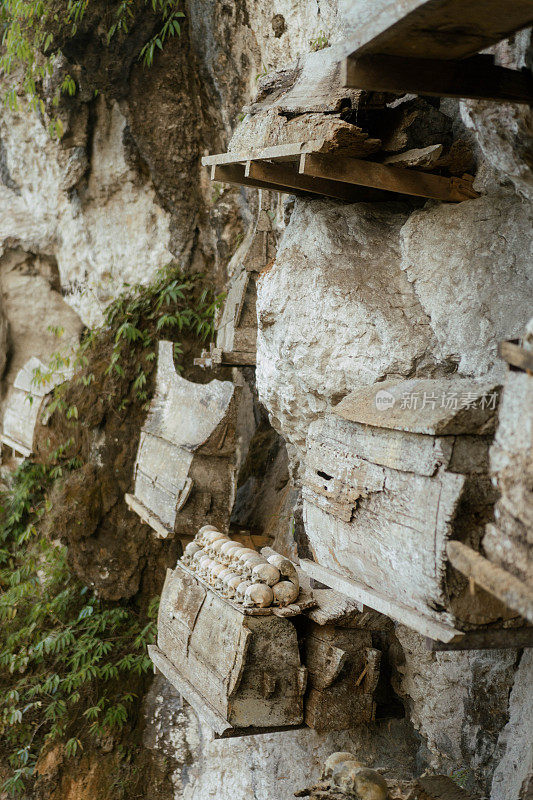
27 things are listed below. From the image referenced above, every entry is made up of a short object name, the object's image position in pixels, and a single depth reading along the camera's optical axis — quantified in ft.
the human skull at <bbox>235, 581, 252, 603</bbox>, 11.89
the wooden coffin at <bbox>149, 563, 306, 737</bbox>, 11.27
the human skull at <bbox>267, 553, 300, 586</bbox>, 12.37
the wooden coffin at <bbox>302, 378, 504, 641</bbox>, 7.53
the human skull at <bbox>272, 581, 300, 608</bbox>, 11.88
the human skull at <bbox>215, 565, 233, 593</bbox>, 12.47
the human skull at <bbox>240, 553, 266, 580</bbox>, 12.33
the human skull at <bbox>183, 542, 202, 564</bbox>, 14.33
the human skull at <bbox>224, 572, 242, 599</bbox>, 12.13
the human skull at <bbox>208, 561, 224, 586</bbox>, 12.82
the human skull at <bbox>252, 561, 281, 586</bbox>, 12.01
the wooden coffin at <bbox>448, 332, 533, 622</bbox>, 5.98
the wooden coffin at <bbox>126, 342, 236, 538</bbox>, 16.11
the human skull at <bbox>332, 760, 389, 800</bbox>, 9.55
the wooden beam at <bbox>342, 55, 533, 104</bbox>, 7.22
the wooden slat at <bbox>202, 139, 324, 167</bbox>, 9.59
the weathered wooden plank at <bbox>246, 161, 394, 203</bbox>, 11.13
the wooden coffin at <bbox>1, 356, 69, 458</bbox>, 24.07
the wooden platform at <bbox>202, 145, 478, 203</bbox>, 9.86
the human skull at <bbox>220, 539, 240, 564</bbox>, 13.17
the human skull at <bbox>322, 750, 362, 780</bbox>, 10.32
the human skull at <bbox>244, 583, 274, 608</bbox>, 11.60
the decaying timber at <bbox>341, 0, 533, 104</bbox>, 6.27
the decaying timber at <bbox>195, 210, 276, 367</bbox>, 16.38
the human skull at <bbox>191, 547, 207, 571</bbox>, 13.83
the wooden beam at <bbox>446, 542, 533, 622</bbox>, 5.74
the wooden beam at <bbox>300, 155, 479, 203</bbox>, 9.80
